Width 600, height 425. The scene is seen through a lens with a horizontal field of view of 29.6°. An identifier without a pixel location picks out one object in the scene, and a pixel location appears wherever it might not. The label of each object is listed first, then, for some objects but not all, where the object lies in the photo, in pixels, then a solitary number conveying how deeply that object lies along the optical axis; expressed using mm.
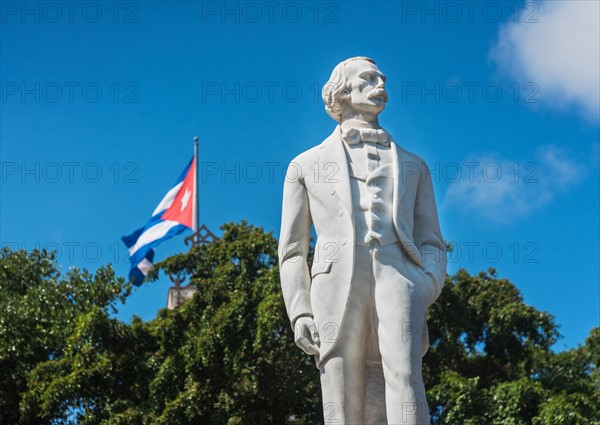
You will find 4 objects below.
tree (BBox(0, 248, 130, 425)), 26281
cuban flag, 35500
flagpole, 37825
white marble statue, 9562
